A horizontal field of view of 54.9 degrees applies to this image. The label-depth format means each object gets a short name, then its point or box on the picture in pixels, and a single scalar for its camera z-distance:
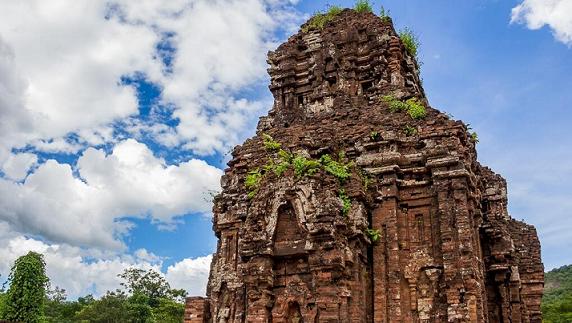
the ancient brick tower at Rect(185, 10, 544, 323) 11.78
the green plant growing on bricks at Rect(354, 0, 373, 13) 19.18
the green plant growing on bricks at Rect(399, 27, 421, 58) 18.75
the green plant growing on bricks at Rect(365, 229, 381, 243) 12.69
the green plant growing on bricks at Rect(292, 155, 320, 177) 12.80
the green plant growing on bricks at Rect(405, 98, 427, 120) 14.07
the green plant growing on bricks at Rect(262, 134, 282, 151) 14.54
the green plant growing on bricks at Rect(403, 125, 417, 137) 13.79
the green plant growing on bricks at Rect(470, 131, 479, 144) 16.39
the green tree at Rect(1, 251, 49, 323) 29.47
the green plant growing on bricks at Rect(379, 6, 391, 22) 18.31
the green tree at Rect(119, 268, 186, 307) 51.28
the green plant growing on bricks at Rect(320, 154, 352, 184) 12.92
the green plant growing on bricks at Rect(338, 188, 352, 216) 12.34
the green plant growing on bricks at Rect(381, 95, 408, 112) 14.64
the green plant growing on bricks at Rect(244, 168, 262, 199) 13.97
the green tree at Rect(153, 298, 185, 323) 43.44
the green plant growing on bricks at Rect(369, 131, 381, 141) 13.91
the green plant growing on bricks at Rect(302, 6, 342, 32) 18.91
